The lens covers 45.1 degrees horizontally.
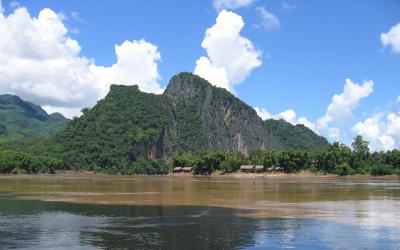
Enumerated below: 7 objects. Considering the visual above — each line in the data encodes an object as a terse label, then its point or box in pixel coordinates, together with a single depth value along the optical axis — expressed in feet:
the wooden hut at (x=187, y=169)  578.95
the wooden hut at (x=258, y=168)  508.65
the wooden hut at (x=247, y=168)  521.24
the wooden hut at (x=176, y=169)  599.53
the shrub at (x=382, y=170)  411.54
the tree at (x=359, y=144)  538.75
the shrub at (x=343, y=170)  437.17
